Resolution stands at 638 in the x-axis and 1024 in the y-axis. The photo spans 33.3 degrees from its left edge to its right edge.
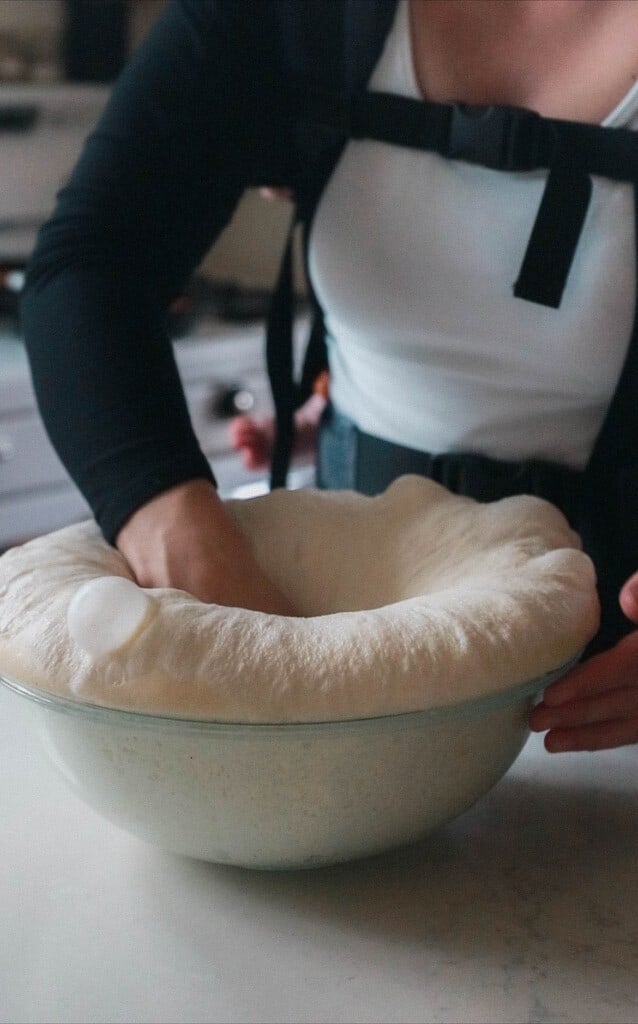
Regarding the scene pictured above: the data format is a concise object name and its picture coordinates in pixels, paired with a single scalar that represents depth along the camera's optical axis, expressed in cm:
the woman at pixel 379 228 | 64
